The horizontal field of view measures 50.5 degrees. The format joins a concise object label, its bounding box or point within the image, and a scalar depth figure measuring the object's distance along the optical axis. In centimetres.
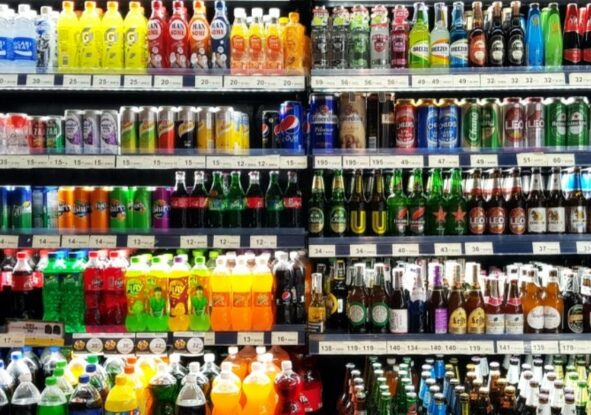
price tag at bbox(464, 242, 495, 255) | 322
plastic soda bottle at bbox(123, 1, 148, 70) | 337
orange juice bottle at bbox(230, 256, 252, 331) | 331
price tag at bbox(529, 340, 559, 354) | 318
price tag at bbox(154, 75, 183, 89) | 316
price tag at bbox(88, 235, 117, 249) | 318
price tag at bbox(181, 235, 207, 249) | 319
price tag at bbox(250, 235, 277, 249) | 319
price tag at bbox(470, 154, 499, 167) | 320
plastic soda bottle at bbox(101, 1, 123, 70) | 336
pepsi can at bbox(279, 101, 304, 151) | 340
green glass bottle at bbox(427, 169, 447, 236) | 343
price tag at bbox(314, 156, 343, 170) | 320
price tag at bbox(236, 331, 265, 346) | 315
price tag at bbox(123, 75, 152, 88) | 315
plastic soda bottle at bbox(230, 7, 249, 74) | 340
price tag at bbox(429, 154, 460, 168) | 320
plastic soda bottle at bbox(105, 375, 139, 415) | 297
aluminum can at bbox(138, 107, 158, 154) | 337
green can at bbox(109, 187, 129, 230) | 341
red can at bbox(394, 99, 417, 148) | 342
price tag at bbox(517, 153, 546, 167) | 320
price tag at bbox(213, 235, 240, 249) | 320
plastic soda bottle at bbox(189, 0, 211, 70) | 340
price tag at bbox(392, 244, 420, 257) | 321
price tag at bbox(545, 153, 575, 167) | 319
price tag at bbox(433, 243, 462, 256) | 321
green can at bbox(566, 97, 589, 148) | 339
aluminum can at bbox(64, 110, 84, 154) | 335
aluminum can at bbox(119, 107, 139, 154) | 337
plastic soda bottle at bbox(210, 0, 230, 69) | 339
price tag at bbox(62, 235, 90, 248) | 316
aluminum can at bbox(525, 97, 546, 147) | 340
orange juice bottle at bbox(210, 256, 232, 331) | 331
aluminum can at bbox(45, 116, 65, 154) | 337
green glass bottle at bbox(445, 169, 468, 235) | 343
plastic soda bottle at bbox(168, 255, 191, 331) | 330
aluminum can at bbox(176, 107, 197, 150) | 339
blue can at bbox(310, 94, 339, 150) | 337
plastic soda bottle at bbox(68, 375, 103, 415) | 298
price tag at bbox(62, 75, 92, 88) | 315
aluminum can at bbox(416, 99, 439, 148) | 342
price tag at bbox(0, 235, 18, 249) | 317
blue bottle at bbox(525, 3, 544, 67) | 348
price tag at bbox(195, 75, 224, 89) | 317
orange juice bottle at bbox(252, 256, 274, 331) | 333
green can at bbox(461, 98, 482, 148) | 342
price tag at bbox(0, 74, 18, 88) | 313
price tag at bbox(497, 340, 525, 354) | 319
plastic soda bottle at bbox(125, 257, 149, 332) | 331
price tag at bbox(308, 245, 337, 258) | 321
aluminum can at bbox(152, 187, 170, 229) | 344
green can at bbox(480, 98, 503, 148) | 342
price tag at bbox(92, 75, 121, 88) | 316
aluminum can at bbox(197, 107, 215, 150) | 339
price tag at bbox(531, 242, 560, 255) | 321
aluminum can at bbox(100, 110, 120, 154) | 335
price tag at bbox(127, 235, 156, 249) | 317
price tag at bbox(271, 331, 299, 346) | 317
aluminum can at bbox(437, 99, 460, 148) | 341
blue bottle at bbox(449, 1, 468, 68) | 340
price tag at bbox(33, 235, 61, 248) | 316
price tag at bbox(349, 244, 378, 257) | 320
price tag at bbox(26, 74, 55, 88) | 313
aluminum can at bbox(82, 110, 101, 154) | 336
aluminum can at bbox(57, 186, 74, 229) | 341
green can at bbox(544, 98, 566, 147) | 341
